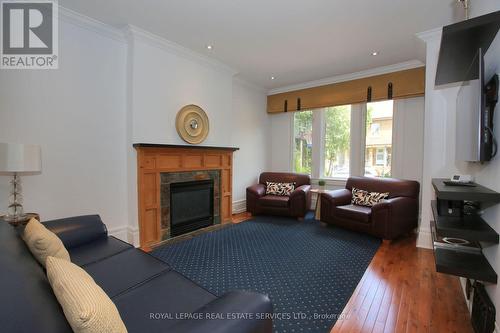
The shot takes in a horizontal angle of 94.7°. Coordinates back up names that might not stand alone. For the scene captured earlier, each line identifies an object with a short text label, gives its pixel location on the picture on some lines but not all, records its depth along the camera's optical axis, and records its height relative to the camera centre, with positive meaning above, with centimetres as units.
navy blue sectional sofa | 68 -65
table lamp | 190 -4
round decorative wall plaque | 344 +58
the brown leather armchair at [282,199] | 422 -70
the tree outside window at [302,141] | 522 +49
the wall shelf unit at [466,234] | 147 -46
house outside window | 419 +46
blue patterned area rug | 187 -114
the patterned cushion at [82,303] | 68 -45
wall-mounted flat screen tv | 153 +32
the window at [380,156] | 425 +14
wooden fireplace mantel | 301 -12
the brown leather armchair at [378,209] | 320 -70
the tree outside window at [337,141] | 468 +46
